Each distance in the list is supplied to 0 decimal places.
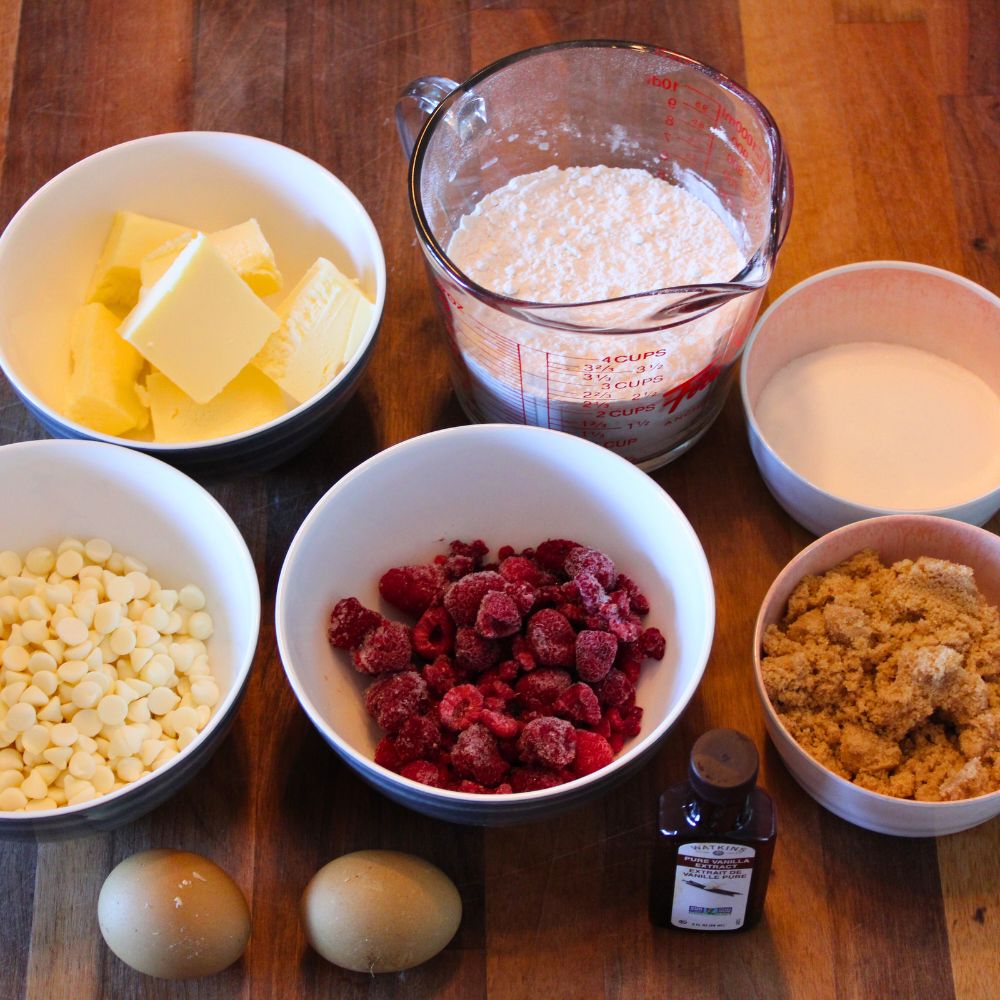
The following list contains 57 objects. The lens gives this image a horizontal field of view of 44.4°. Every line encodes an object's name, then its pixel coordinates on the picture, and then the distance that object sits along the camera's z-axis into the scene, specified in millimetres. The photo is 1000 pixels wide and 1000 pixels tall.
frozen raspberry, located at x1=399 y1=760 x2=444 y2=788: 1141
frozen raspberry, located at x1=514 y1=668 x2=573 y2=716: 1196
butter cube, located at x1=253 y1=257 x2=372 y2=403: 1364
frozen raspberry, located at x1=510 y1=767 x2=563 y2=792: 1130
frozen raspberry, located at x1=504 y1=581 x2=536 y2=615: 1224
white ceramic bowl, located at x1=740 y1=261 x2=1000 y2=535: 1393
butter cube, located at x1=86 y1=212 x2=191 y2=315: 1447
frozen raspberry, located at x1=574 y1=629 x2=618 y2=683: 1186
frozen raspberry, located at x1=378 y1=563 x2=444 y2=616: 1291
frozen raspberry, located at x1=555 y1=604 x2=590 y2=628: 1229
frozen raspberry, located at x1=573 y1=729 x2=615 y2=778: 1141
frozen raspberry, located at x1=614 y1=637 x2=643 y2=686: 1234
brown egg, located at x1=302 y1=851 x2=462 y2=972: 1117
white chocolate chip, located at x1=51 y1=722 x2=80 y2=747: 1184
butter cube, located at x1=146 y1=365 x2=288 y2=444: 1361
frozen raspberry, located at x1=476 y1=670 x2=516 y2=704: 1207
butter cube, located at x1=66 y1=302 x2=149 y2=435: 1351
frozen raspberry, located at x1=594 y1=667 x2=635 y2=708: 1200
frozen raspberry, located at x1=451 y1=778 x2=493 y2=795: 1139
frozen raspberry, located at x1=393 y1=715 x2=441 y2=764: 1163
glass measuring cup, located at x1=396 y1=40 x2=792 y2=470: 1221
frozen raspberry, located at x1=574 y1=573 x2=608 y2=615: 1225
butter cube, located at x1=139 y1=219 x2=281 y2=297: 1427
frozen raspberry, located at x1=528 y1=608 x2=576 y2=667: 1200
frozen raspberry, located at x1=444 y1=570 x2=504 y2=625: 1243
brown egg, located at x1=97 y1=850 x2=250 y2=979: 1109
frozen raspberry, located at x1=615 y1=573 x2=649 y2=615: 1278
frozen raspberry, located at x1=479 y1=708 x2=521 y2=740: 1160
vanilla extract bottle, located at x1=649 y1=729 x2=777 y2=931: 971
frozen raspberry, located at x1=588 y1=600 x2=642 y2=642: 1213
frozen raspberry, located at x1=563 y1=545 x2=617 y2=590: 1258
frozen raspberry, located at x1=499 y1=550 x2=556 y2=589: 1271
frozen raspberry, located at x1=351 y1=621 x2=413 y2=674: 1222
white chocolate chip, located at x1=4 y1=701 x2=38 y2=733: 1184
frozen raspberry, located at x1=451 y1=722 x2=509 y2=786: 1141
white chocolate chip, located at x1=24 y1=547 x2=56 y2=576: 1305
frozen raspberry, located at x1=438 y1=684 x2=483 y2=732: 1182
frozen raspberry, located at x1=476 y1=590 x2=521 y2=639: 1200
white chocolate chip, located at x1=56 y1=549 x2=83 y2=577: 1299
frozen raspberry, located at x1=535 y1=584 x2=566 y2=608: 1247
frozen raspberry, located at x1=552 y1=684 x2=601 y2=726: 1173
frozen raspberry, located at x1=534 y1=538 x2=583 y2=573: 1302
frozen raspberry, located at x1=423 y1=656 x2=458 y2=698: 1221
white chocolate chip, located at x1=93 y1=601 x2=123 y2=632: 1244
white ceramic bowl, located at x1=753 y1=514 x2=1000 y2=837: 1147
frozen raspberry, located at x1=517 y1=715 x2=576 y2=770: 1127
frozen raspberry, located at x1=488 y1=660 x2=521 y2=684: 1219
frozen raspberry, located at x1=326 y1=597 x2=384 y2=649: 1240
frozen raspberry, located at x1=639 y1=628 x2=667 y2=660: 1238
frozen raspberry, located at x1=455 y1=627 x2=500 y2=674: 1219
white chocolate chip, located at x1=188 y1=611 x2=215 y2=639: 1290
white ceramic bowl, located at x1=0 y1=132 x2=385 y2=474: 1355
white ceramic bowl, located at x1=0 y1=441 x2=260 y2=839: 1251
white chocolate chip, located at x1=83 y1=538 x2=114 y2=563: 1310
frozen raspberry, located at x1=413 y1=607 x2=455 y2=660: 1249
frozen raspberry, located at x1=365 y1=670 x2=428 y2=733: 1188
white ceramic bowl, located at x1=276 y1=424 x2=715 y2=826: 1155
